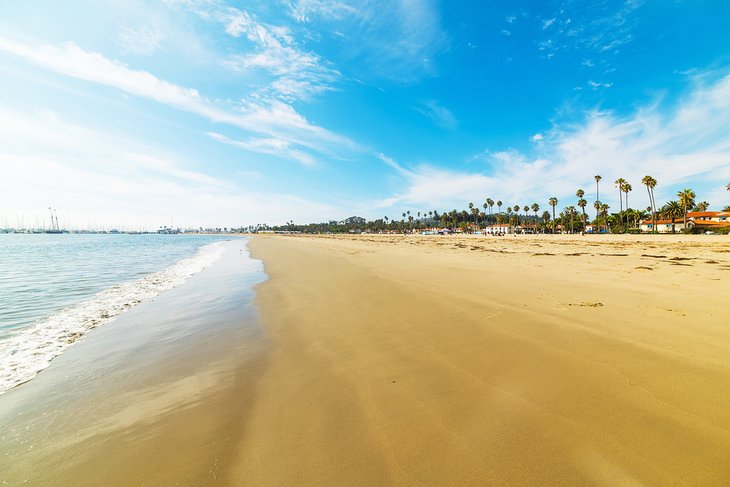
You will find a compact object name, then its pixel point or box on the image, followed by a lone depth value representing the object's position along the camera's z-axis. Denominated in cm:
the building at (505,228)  12631
